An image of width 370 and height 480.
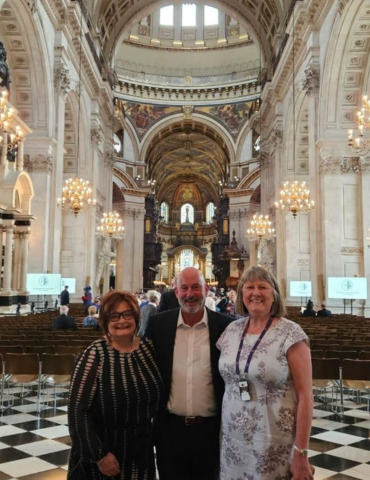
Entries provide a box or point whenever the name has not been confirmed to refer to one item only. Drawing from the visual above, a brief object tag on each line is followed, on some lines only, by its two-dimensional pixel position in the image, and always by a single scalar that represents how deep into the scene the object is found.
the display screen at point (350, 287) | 14.45
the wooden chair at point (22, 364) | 5.94
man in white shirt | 2.43
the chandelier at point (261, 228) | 24.62
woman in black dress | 2.21
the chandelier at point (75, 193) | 16.86
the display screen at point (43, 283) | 15.09
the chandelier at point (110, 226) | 24.30
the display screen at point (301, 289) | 17.66
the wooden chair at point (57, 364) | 5.92
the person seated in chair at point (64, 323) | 8.84
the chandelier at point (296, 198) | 16.25
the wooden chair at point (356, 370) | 5.71
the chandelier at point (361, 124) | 10.14
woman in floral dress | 2.16
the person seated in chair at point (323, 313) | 13.41
